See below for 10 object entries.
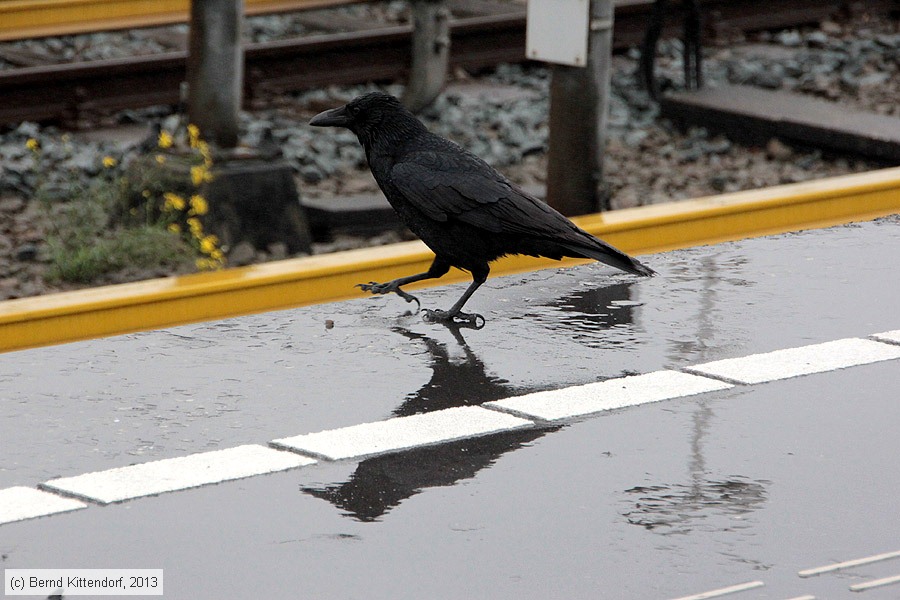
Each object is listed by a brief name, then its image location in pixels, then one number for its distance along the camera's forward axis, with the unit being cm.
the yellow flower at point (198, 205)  1779
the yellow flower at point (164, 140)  1852
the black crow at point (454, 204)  1187
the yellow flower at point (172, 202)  1777
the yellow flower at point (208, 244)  1722
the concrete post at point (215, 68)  1959
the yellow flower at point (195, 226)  1808
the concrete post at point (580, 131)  1831
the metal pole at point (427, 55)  2573
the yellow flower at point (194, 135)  1894
